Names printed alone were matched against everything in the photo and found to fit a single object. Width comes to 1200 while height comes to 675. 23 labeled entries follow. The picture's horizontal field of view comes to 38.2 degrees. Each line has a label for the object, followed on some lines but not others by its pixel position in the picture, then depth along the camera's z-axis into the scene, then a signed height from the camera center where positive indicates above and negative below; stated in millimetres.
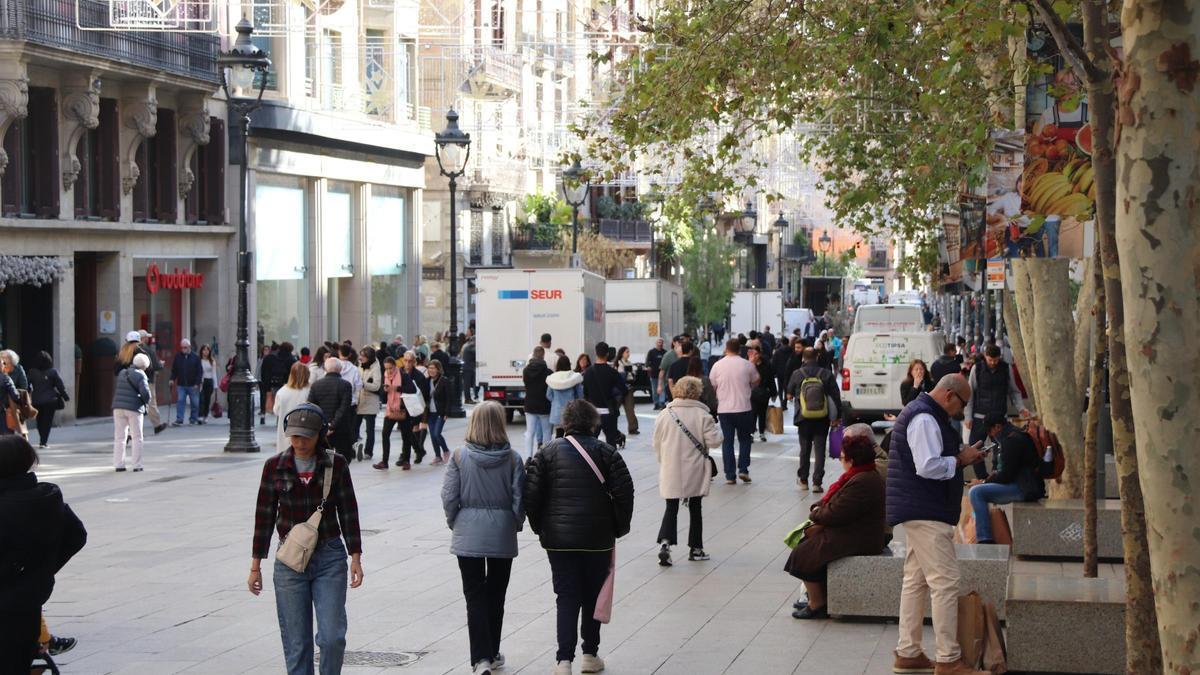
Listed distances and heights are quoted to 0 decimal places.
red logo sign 33906 +183
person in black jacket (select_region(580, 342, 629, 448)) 22156 -1256
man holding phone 9453 -1135
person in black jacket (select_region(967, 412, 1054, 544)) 13281 -1487
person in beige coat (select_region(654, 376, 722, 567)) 14055 -1412
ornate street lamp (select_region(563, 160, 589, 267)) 34938 +2039
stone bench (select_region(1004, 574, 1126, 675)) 9469 -1923
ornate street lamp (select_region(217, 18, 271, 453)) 25078 -1052
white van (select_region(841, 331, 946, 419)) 30594 -1442
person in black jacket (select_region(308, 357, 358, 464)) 19141 -1235
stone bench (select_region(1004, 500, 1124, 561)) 13320 -1904
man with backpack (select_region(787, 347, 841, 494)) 19922 -1455
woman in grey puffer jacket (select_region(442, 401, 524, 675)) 9375 -1213
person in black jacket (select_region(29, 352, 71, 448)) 25656 -1487
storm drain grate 10211 -2212
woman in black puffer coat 9547 -1247
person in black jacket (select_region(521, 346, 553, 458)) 21906 -1416
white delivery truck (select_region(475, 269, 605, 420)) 33156 -548
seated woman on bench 11430 -1641
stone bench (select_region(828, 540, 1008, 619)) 11359 -1969
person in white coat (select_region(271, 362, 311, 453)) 18859 -1139
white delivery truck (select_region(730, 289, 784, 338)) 61312 -904
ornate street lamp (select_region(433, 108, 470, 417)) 31703 +2247
